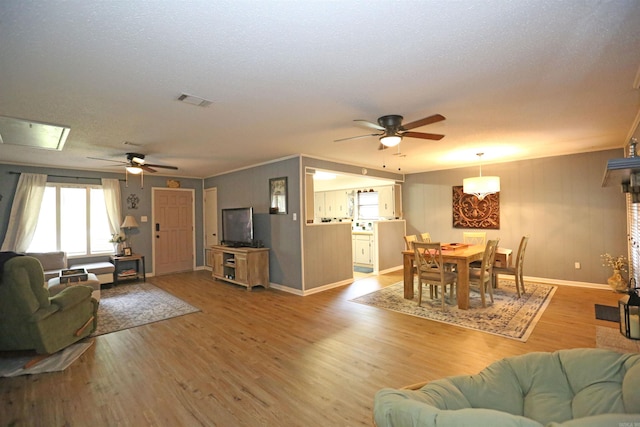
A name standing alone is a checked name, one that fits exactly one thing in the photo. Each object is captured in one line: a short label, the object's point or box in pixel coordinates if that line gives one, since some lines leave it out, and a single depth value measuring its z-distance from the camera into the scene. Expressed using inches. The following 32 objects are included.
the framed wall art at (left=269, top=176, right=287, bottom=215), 215.5
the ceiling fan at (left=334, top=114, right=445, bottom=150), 122.7
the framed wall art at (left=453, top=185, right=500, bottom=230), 244.7
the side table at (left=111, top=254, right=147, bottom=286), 243.0
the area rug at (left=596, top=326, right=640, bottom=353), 102.5
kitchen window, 320.8
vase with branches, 183.5
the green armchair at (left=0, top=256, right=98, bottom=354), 110.4
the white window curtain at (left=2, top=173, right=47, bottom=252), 212.5
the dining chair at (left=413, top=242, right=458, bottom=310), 163.2
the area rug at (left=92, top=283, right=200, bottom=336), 153.4
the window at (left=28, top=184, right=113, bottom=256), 229.3
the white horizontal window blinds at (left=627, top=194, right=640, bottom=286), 144.0
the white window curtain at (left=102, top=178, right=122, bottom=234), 251.6
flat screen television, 232.3
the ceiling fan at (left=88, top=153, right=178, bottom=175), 186.4
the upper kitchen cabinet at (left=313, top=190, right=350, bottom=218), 348.8
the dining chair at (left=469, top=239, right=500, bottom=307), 163.6
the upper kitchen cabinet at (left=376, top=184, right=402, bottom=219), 297.0
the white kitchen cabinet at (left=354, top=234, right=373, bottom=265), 287.9
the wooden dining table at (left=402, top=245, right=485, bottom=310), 162.1
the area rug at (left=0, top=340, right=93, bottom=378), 106.3
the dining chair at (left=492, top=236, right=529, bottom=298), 182.4
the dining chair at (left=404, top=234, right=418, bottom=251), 204.5
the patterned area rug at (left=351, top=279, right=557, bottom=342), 138.0
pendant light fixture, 189.9
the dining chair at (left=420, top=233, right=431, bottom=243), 227.9
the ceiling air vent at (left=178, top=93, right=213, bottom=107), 104.0
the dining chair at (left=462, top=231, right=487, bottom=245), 228.4
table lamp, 252.2
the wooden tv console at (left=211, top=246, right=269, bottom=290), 215.9
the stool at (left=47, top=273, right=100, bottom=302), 151.5
